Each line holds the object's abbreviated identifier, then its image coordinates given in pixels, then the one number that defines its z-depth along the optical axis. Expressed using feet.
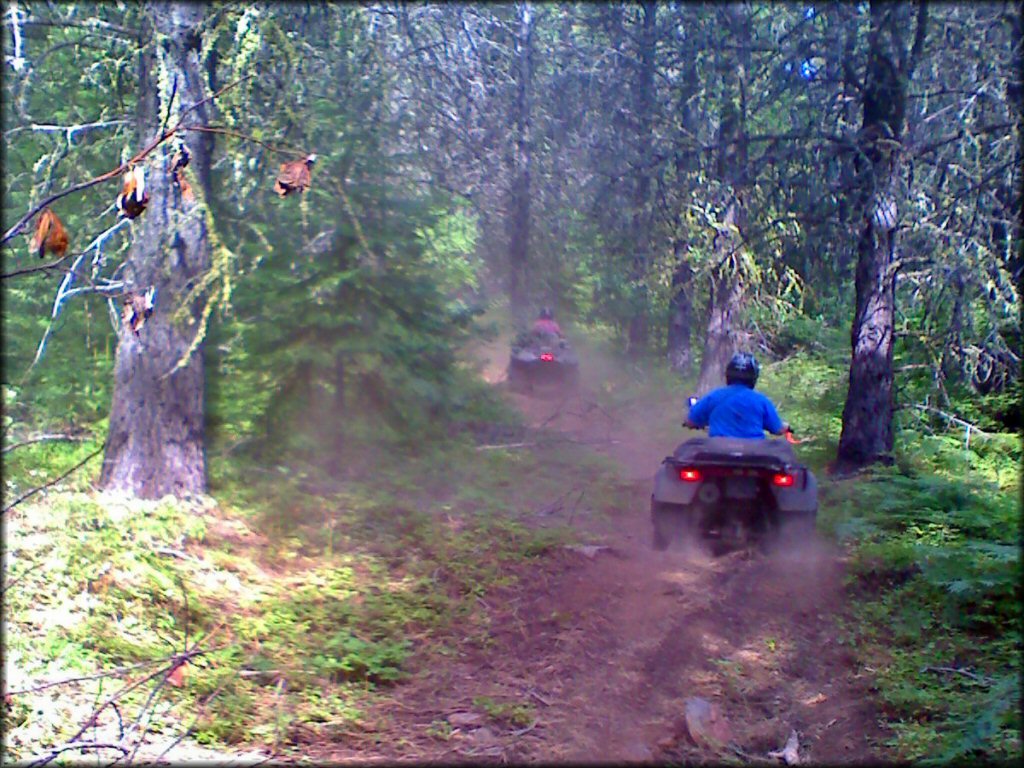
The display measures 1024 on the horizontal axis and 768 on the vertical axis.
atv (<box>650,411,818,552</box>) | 26.27
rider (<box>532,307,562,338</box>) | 72.54
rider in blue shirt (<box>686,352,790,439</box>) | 28.45
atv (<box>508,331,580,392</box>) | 70.44
